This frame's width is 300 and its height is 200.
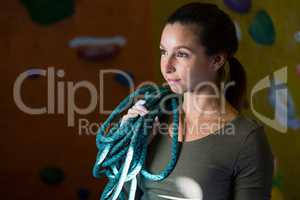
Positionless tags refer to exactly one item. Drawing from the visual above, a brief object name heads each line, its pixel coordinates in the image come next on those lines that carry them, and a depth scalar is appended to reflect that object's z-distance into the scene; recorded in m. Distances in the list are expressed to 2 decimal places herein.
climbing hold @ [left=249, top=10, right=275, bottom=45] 4.09
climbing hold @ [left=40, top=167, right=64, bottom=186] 4.18
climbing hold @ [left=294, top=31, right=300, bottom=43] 4.05
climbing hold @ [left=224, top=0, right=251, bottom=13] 4.09
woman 3.24
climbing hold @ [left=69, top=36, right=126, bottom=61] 4.14
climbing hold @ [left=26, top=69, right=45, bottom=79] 4.12
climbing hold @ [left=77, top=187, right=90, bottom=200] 4.22
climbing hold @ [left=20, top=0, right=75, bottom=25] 4.08
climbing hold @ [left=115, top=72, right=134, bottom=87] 4.18
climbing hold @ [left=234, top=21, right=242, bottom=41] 4.12
